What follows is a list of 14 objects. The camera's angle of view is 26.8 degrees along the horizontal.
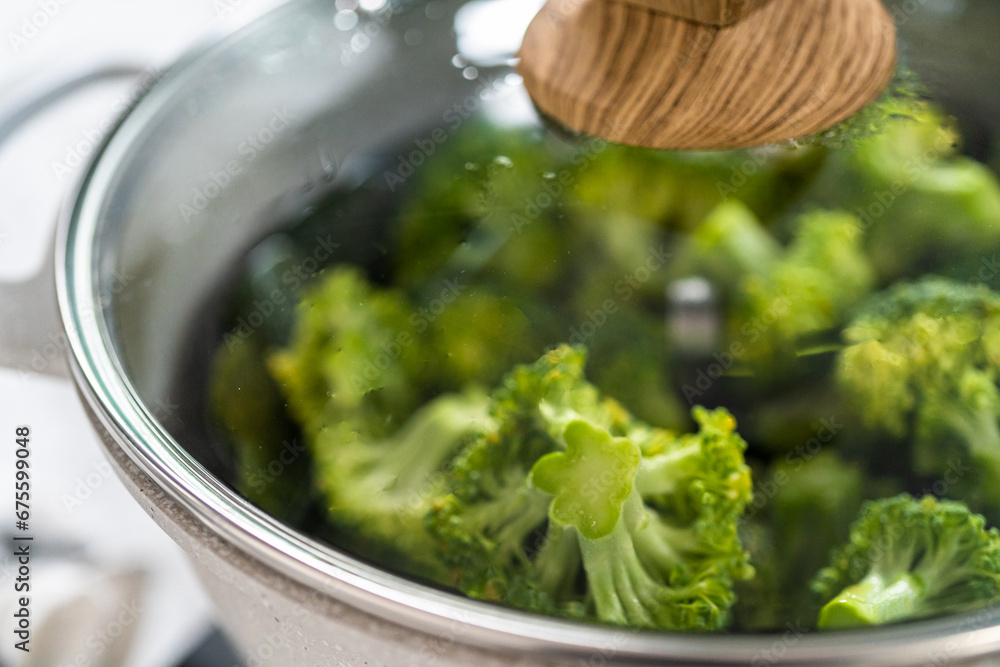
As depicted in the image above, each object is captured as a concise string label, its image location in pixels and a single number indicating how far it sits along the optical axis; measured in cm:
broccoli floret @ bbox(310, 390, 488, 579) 39
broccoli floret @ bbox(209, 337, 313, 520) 38
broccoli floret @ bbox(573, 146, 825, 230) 41
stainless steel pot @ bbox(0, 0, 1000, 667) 33
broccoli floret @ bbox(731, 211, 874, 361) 42
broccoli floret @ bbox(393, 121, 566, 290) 40
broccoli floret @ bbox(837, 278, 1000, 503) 39
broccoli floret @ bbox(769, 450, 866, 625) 39
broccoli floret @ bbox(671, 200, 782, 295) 44
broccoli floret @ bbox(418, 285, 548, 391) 39
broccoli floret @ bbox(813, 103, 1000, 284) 40
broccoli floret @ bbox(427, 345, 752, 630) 36
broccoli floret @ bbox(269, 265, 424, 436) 39
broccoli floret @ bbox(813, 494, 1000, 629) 36
